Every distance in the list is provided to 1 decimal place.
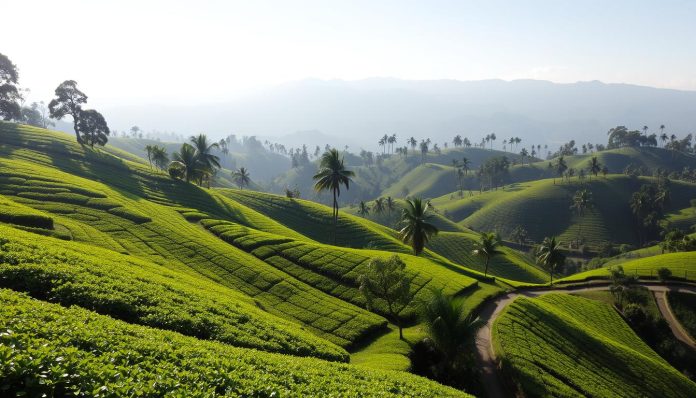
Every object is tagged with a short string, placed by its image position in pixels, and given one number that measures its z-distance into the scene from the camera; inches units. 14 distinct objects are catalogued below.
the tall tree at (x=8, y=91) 4453.7
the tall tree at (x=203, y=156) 4023.1
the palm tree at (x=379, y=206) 6195.9
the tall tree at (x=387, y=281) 1593.3
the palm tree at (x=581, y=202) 6939.0
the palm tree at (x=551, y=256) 2997.0
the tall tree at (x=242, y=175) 6501.0
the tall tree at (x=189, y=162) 3909.9
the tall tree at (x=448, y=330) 1396.4
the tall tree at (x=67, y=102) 4301.2
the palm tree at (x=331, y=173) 2987.2
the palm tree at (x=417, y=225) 2716.5
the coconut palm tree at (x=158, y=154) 4741.6
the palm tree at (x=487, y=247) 2778.1
